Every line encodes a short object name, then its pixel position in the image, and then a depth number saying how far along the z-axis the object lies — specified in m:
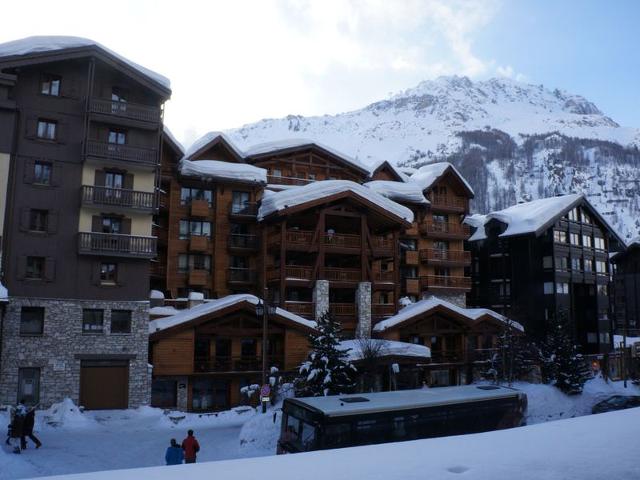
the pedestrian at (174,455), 16.41
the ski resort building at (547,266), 52.28
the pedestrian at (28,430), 20.56
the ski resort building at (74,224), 29.20
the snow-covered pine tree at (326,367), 26.00
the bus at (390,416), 16.20
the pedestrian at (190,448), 17.62
